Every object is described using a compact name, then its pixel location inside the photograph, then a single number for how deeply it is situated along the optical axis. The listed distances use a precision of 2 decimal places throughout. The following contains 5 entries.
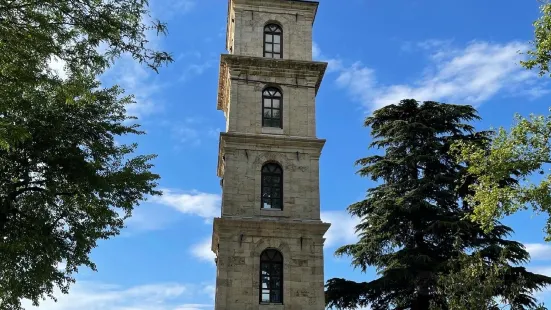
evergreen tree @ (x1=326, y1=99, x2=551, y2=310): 24.27
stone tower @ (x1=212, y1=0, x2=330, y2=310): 22.53
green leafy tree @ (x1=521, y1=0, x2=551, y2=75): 15.89
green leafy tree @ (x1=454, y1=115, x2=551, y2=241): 15.83
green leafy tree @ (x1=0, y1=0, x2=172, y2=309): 17.66
